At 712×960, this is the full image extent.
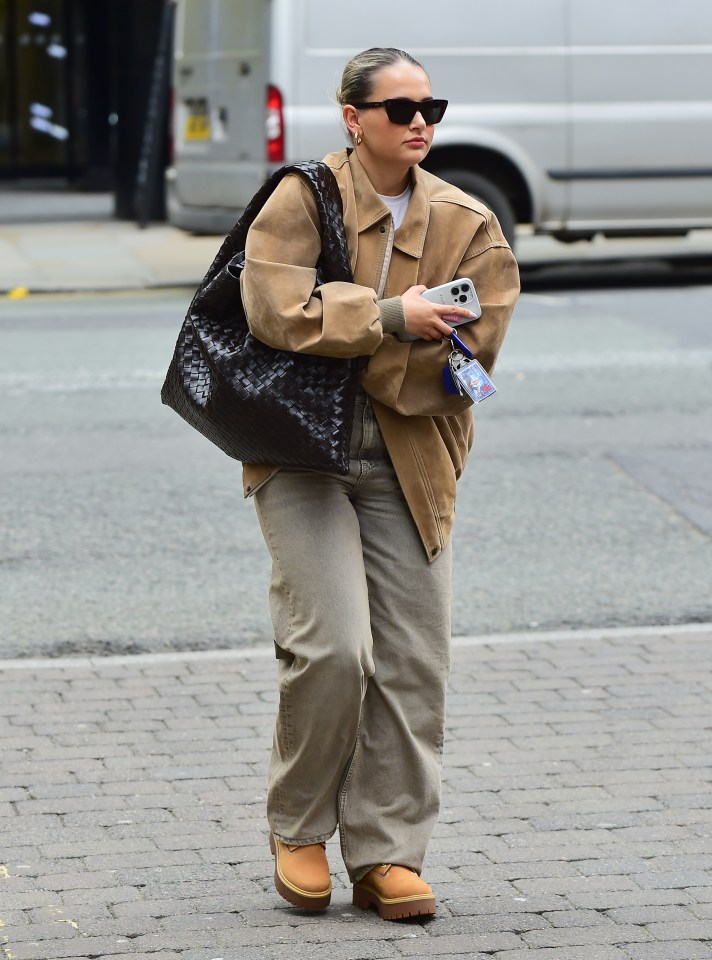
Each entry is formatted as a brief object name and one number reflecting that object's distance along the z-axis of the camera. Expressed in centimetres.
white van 2556
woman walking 668
